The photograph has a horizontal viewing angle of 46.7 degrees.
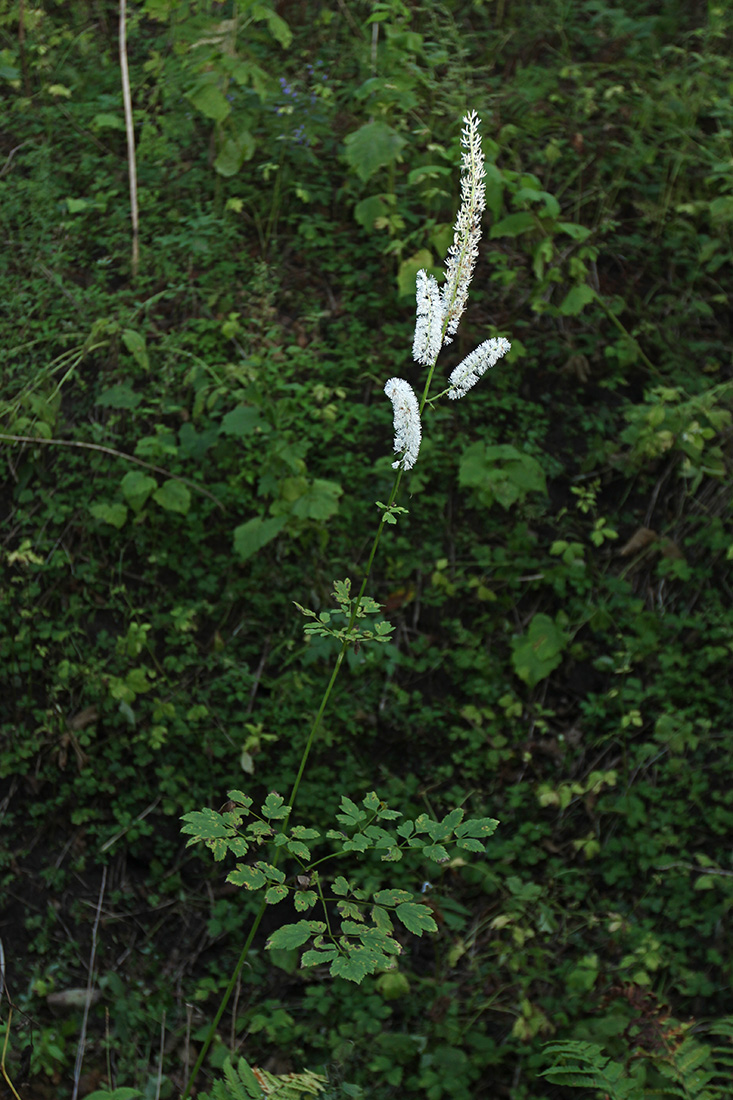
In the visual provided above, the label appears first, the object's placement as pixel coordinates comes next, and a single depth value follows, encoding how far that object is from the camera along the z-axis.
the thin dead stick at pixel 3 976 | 2.74
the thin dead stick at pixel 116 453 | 3.61
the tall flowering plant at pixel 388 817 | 1.53
